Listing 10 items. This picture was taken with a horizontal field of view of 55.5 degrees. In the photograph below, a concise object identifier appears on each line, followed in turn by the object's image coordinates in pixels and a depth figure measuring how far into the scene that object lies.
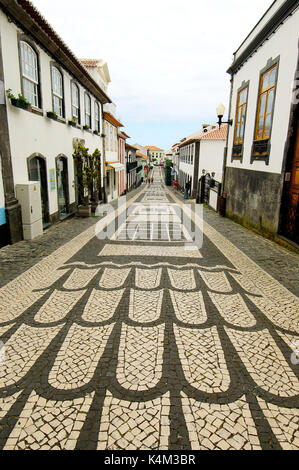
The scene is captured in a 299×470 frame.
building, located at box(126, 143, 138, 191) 34.32
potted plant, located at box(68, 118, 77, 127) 12.46
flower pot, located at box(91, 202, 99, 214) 14.94
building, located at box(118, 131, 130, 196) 27.44
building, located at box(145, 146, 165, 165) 160.14
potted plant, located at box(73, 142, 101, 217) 12.79
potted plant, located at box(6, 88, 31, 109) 7.49
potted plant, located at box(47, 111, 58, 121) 10.08
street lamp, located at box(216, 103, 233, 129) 11.77
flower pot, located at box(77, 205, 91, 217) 13.16
